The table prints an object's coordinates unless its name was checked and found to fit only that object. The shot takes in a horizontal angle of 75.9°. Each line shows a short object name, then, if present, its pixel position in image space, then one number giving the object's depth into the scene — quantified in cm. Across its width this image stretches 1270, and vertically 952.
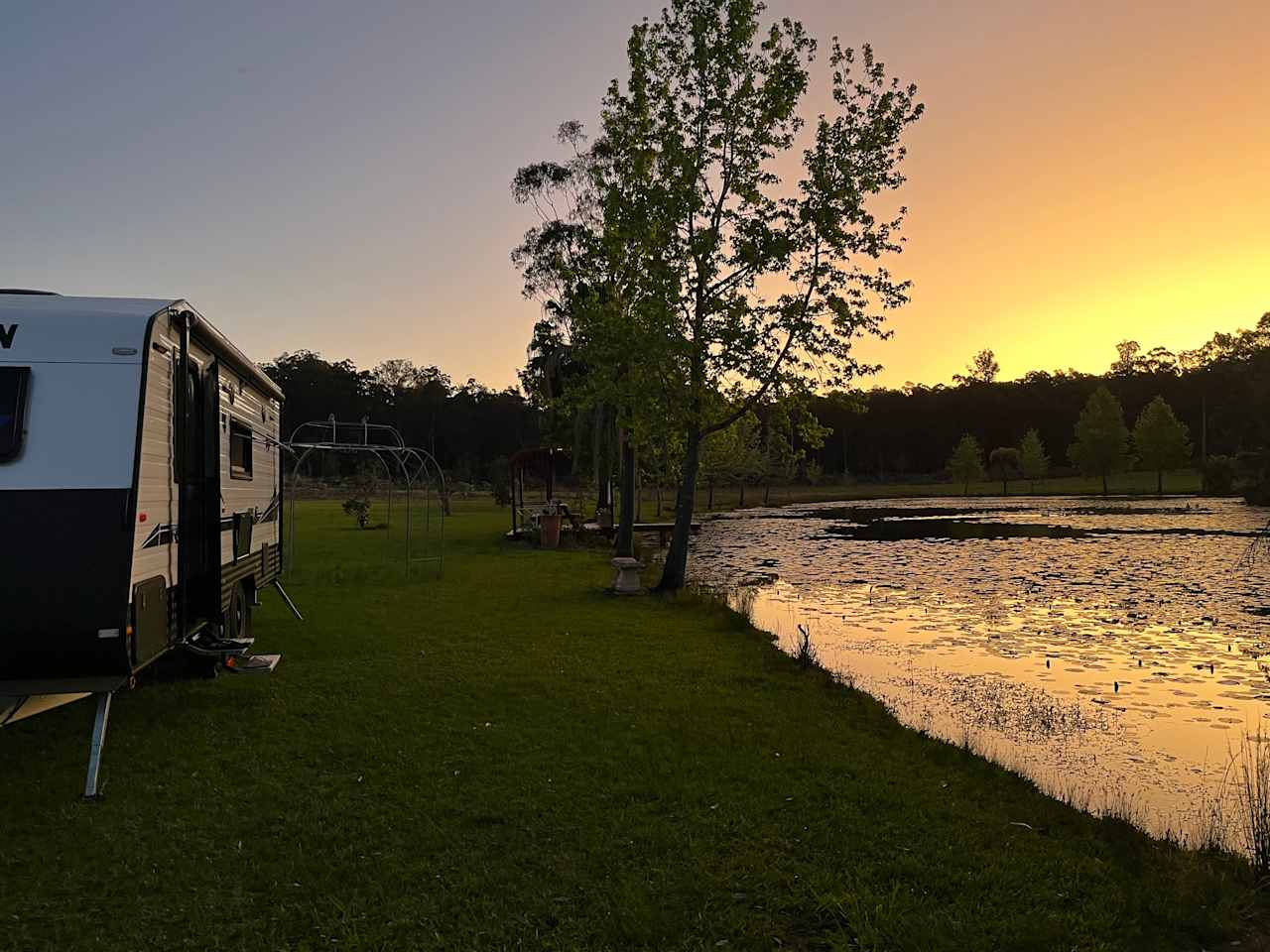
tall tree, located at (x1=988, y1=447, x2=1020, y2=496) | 6762
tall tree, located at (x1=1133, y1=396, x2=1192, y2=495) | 5556
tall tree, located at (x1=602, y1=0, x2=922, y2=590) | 1330
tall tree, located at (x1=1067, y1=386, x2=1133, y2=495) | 5606
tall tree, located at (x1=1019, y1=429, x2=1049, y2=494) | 6788
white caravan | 489
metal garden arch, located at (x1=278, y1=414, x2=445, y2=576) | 1402
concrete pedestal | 1416
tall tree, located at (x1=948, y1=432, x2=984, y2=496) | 6781
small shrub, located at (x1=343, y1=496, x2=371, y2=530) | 2844
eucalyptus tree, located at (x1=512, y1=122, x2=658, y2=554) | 1427
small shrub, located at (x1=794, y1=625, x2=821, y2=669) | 885
